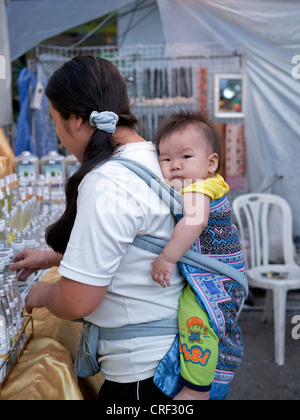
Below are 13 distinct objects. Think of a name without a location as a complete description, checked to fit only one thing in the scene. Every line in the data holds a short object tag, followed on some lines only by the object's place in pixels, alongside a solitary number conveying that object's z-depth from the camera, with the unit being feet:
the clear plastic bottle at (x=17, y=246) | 6.18
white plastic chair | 11.18
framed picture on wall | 15.97
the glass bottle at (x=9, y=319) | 4.90
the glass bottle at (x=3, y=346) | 4.60
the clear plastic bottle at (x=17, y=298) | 5.15
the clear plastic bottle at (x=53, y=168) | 10.51
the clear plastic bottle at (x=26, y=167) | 10.22
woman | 3.79
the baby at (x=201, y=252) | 4.30
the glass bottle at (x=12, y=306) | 5.05
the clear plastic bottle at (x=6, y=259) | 5.44
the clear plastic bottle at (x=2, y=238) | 6.34
